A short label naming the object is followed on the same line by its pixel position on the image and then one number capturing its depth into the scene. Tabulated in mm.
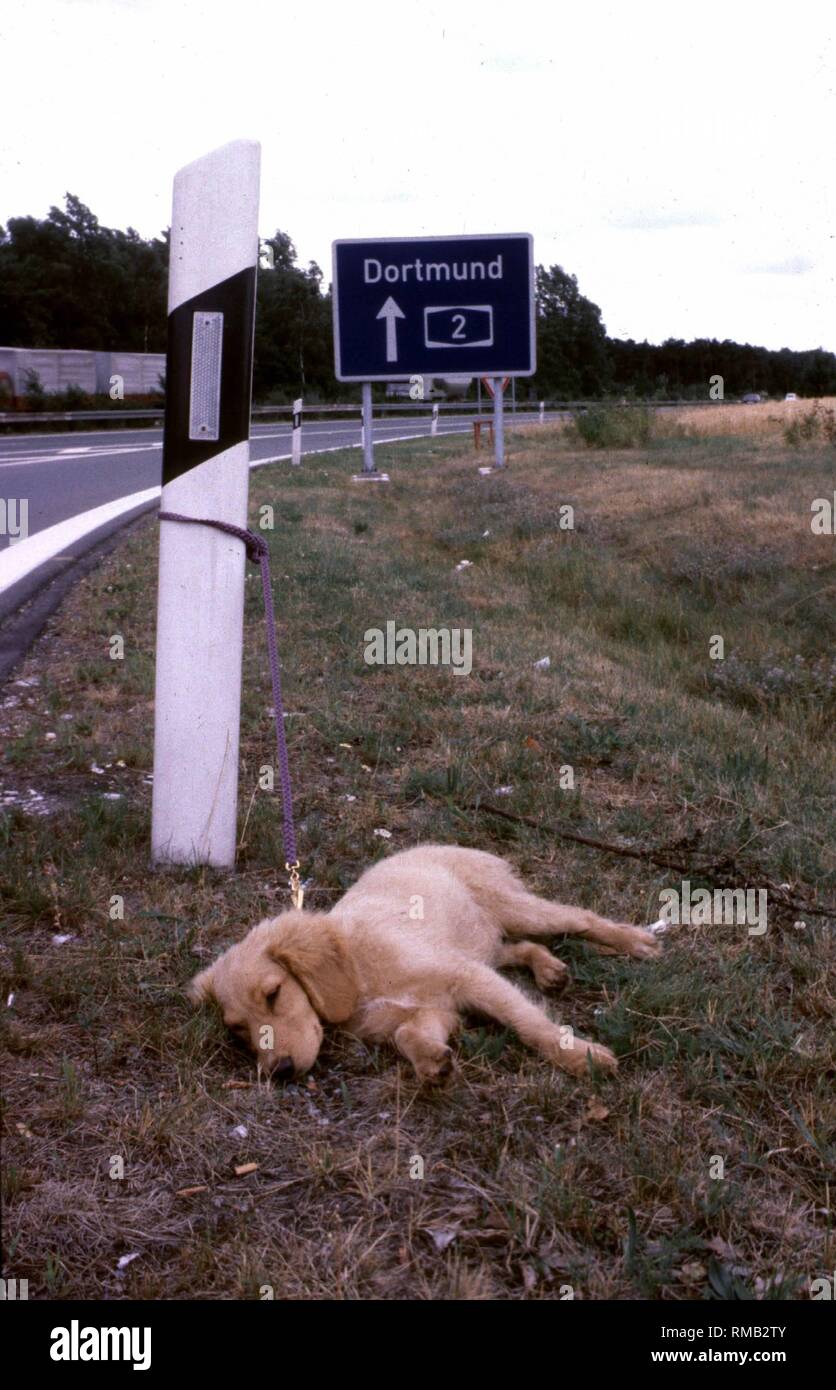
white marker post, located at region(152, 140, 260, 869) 3443
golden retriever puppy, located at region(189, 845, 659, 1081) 2701
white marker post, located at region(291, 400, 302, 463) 20259
